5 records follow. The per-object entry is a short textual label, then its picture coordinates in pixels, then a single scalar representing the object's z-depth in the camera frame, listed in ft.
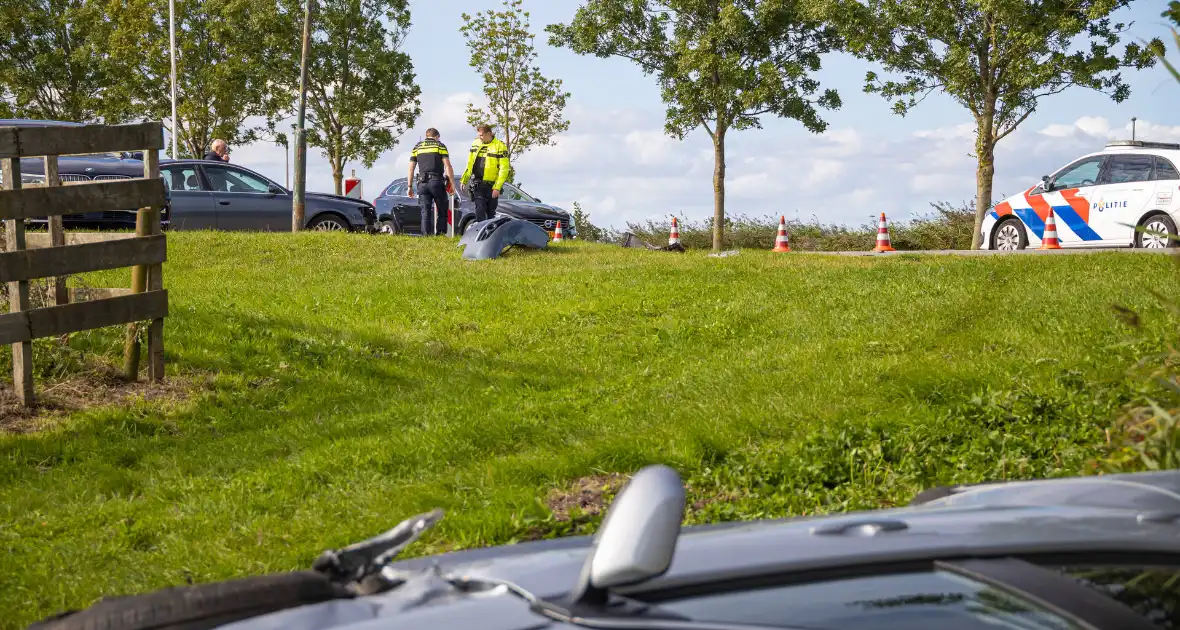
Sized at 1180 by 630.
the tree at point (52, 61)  121.60
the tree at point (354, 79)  114.73
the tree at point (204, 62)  115.14
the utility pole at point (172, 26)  109.29
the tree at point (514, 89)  110.32
